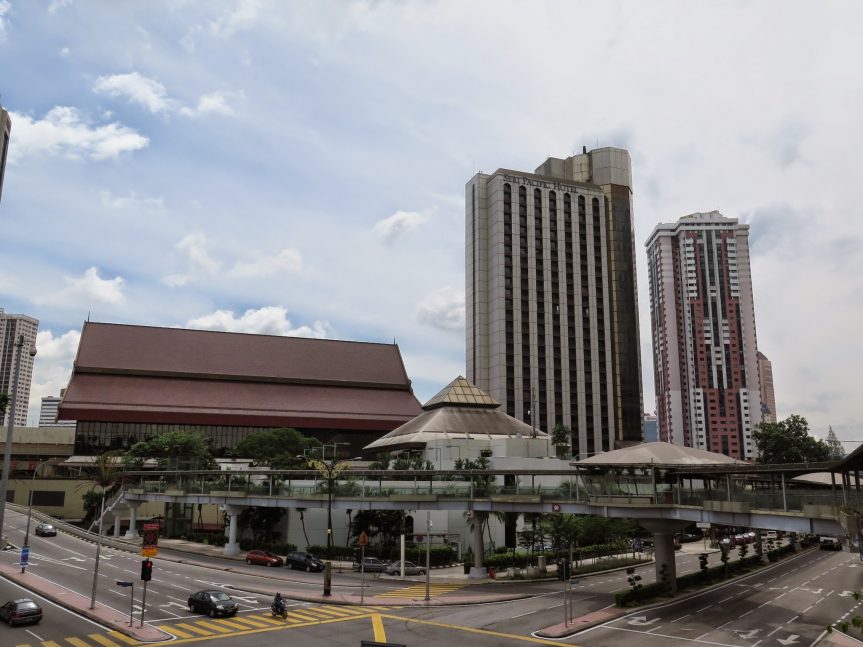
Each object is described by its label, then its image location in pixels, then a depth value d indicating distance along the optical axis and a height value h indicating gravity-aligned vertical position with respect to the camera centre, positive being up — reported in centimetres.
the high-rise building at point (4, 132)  15450 +7195
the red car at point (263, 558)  6041 -909
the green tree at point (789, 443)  11975 +234
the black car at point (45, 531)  7796 -876
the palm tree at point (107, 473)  9100 -274
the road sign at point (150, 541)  3681 -468
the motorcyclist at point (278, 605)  3784 -819
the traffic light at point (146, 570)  3553 -596
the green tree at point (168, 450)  9975 +50
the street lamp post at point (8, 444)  2802 +35
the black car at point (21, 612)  3528 -812
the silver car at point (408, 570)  5769 -955
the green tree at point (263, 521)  7000 -676
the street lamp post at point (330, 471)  5328 -145
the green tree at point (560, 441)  12196 +258
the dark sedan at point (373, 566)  5719 -912
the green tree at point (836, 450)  14000 +138
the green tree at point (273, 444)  10862 +154
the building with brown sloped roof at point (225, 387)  12544 +1325
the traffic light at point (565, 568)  3685 -599
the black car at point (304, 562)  5772 -902
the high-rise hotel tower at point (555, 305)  16012 +3597
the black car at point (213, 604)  3838 -836
